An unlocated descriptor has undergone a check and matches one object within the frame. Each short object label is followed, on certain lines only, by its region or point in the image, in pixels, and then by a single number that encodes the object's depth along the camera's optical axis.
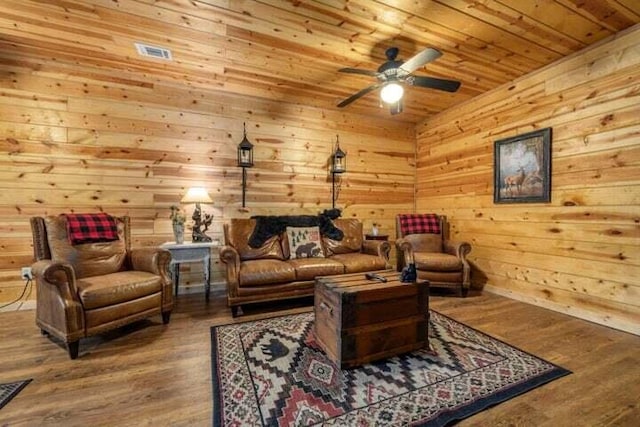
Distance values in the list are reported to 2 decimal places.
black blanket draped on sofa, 3.43
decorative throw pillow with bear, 3.44
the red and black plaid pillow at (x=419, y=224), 4.12
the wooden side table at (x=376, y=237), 4.27
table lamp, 3.27
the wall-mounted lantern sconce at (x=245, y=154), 3.69
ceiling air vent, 2.75
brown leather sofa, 2.83
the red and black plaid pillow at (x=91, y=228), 2.62
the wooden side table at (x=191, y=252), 3.04
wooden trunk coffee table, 1.86
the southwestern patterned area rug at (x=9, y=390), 1.58
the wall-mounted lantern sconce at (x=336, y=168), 4.23
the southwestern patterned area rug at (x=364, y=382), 1.48
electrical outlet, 2.97
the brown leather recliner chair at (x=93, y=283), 2.05
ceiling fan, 2.41
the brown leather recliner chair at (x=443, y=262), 3.45
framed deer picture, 3.12
